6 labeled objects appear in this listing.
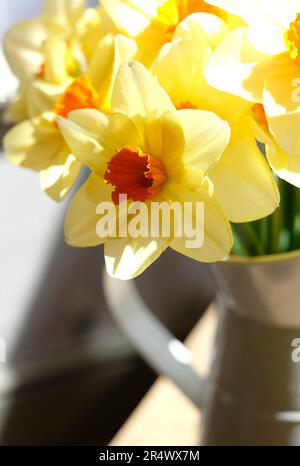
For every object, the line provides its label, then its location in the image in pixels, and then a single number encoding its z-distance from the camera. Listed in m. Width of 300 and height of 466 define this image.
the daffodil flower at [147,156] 0.46
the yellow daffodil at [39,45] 0.56
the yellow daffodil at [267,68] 0.45
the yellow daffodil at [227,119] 0.47
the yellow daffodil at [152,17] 0.49
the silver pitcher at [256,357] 0.56
